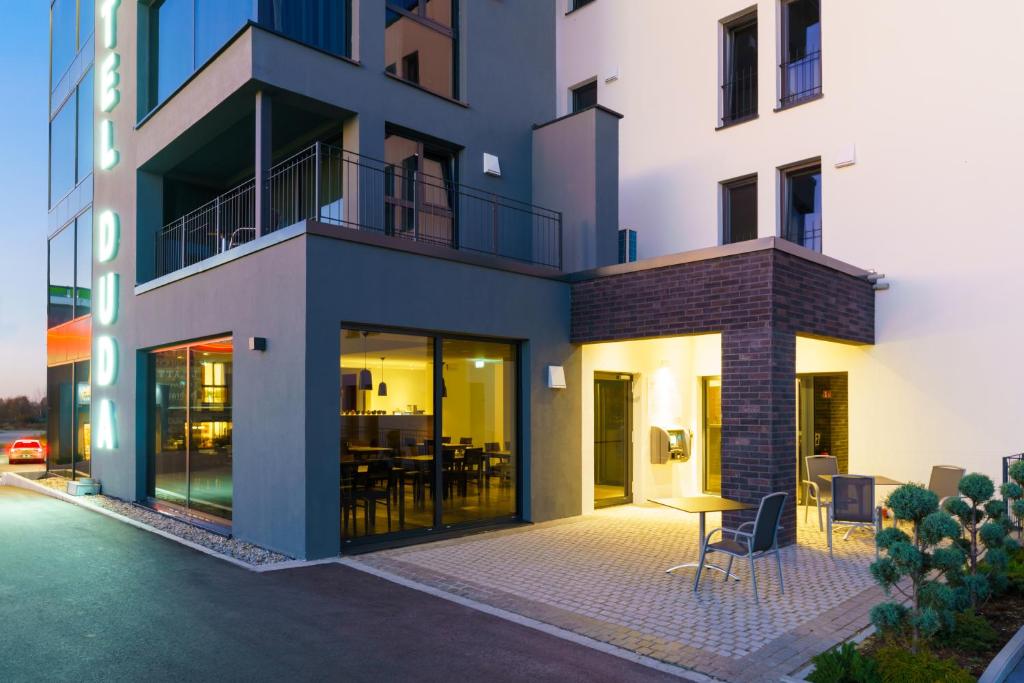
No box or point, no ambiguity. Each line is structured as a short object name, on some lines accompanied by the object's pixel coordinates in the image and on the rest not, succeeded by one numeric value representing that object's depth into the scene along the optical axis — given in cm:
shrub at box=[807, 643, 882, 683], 409
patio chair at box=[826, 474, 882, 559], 783
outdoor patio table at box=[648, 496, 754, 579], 666
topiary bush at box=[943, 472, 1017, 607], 590
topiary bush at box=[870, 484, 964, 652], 450
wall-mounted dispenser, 1152
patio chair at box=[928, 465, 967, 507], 867
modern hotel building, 837
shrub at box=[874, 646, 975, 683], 404
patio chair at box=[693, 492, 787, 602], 622
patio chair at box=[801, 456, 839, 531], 941
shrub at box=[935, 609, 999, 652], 476
